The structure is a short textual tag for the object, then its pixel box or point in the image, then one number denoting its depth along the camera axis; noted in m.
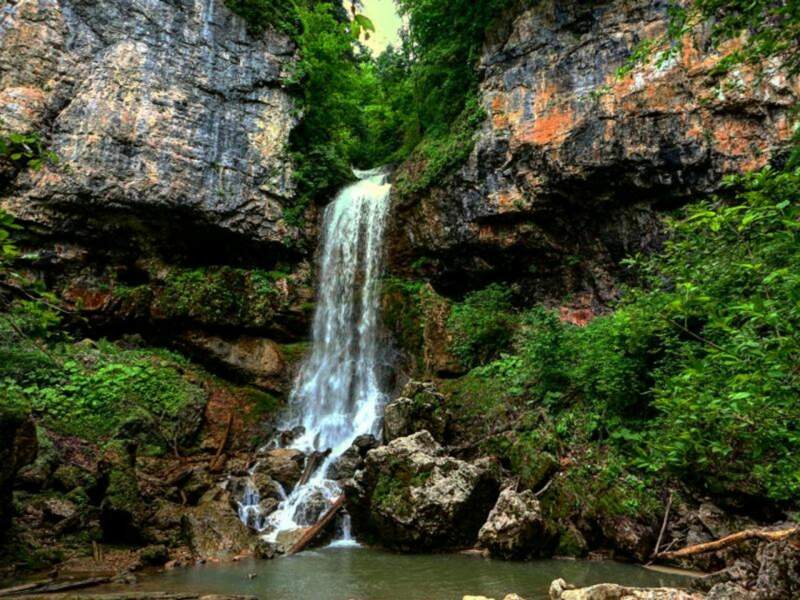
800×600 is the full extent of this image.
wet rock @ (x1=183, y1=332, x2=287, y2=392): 13.52
